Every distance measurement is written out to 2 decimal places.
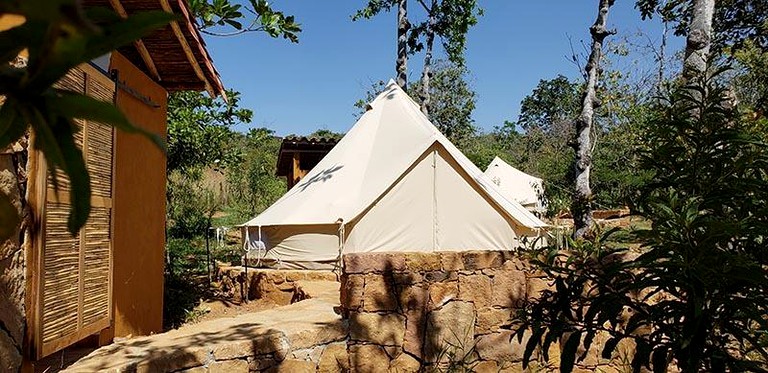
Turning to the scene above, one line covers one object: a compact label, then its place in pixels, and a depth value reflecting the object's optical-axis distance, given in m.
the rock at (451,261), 4.18
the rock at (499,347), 4.22
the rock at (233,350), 3.51
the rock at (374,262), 4.04
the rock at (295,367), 3.77
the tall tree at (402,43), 12.34
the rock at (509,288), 4.28
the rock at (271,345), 3.68
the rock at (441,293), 4.14
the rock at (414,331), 4.10
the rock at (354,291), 4.04
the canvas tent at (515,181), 19.33
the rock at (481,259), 4.23
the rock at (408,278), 4.11
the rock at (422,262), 4.12
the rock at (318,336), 3.85
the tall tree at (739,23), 11.05
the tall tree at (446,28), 14.08
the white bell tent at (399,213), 8.22
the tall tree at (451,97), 26.33
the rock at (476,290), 4.21
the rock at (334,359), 3.94
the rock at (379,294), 4.04
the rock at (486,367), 4.20
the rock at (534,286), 4.33
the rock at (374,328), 4.05
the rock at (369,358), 4.02
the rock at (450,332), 4.12
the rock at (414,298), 4.11
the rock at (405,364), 4.06
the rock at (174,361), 3.17
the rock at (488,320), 4.23
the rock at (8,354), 2.43
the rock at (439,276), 4.14
